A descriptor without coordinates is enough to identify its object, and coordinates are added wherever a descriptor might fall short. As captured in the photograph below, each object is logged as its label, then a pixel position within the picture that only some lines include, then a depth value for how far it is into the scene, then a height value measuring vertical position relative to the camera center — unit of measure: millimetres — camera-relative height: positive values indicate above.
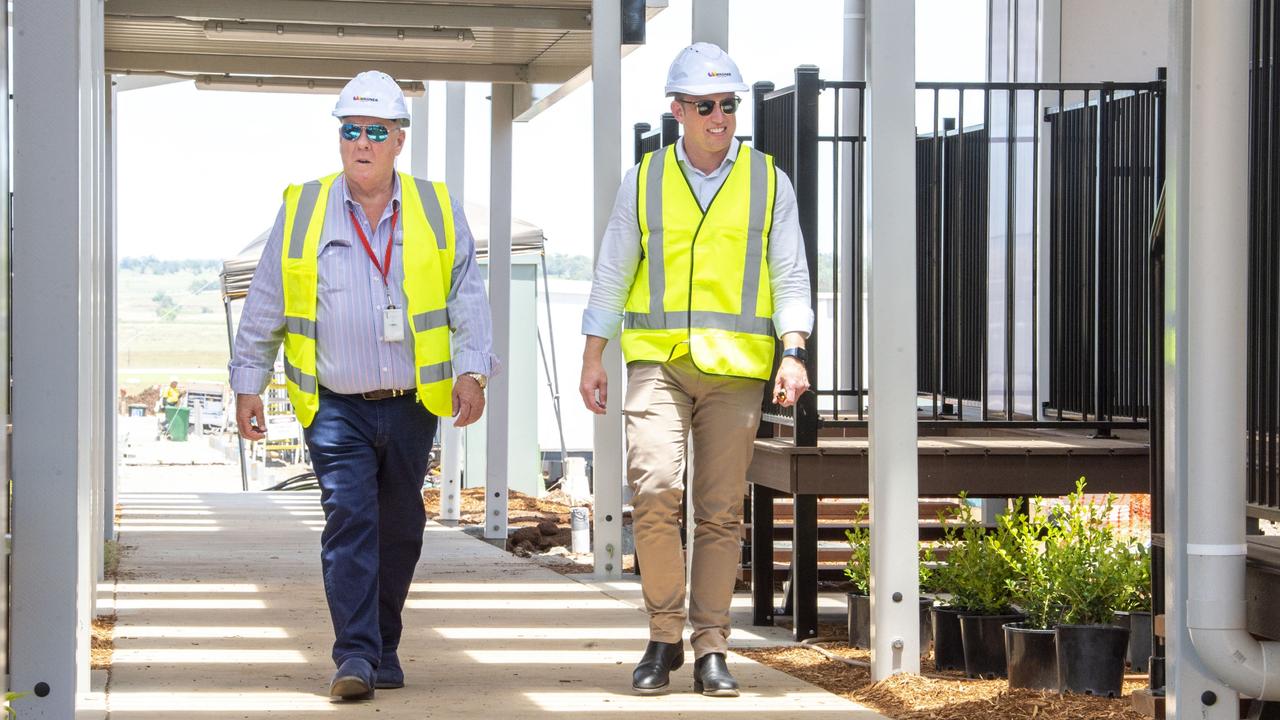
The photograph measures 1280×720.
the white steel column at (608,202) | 17797 +761
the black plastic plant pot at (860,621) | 13180 -1044
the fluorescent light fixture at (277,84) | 26578 +2073
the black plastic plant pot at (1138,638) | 11977 -1014
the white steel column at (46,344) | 8078 +16
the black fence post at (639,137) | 20094 +1261
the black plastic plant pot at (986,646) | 11711 -1005
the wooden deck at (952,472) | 13539 -484
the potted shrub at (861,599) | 13180 -958
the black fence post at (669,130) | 18281 +1178
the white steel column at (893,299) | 10797 +161
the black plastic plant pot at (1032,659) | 11086 -996
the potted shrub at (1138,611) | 11492 -882
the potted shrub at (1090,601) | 10945 -825
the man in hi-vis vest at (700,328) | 10445 +68
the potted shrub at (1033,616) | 11102 -876
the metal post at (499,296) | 24375 +394
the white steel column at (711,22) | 13836 +1319
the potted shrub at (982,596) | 11727 -852
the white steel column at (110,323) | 20656 +175
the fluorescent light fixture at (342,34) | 22141 +2059
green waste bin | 92937 -2017
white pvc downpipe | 7559 +5
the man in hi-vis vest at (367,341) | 10312 +30
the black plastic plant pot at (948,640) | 11984 -1009
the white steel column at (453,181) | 26469 +1314
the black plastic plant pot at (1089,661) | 10930 -987
